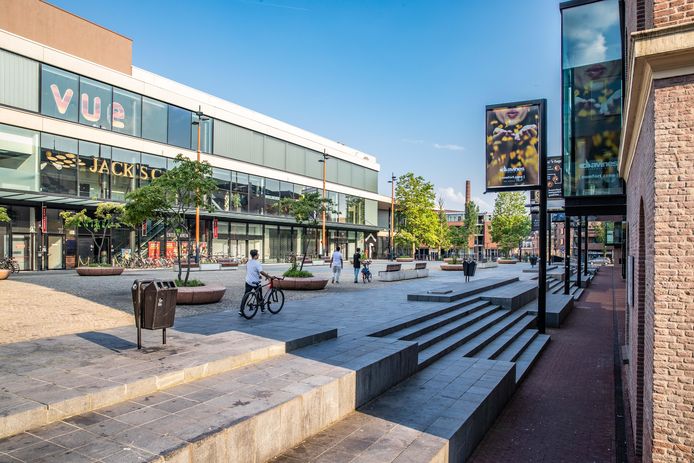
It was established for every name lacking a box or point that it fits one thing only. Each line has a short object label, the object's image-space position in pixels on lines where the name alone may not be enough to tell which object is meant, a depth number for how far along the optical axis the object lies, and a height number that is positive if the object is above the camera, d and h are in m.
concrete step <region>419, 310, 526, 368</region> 8.60 -2.36
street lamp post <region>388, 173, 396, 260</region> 53.69 +0.34
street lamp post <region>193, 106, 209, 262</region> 30.68 -0.26
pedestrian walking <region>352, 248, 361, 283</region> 22.09 -1.25
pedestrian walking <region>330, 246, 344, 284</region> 21.30 -1.26
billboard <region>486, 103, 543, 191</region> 13.85 +2.95
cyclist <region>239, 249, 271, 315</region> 10.46 -0.87
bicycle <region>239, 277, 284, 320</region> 10.20 -1.56
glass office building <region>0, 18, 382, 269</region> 26.58 +6.25
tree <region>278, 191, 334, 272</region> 20.05 +1.50
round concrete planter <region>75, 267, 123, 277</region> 22.42 -1.77
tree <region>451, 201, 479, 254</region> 44.44 +1.43
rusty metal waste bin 6.11 -0.95
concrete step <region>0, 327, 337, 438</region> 3.88 -1.52
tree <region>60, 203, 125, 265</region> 23.92 +0.99
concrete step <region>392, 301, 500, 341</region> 9.08 -2.05
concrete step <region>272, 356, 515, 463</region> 4.62 -2.30
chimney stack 94.94 +10.03
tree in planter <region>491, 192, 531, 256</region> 60.09 +2.54
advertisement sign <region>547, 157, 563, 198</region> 25.39 +3.72
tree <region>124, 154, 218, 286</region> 13.30 +1.41
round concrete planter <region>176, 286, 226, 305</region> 12.60 -1.66
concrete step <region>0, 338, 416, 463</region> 3.35 -1.64
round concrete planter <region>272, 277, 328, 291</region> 17.64 -1.84
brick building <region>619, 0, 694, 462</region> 4.59 +0.15
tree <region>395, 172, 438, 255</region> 50.94 +3.30
